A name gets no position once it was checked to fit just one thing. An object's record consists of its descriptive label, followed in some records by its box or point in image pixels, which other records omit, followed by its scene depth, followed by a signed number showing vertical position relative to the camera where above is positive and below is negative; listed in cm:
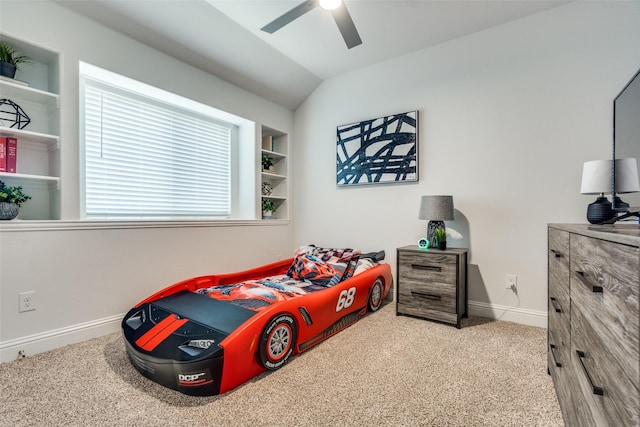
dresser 61 -32
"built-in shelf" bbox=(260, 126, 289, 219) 371 +51
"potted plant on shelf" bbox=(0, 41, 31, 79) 178 +94
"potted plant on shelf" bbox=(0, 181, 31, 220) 176 +5
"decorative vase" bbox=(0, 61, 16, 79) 177 +86
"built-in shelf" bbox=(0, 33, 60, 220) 190 +50
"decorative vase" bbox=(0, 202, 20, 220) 175 -1
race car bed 140 -65
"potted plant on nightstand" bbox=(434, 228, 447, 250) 247 -23
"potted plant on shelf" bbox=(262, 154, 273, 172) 361 +60
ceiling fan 180 +128
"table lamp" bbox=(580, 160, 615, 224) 150 +14
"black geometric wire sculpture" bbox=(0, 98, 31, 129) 187 +62
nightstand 228 -60
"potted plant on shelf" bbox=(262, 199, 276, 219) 357 +3
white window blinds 241 +50
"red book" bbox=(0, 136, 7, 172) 179 +34
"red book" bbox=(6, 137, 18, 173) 181 +34
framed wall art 288 +64
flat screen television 140 +43
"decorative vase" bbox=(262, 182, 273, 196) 362 +27
